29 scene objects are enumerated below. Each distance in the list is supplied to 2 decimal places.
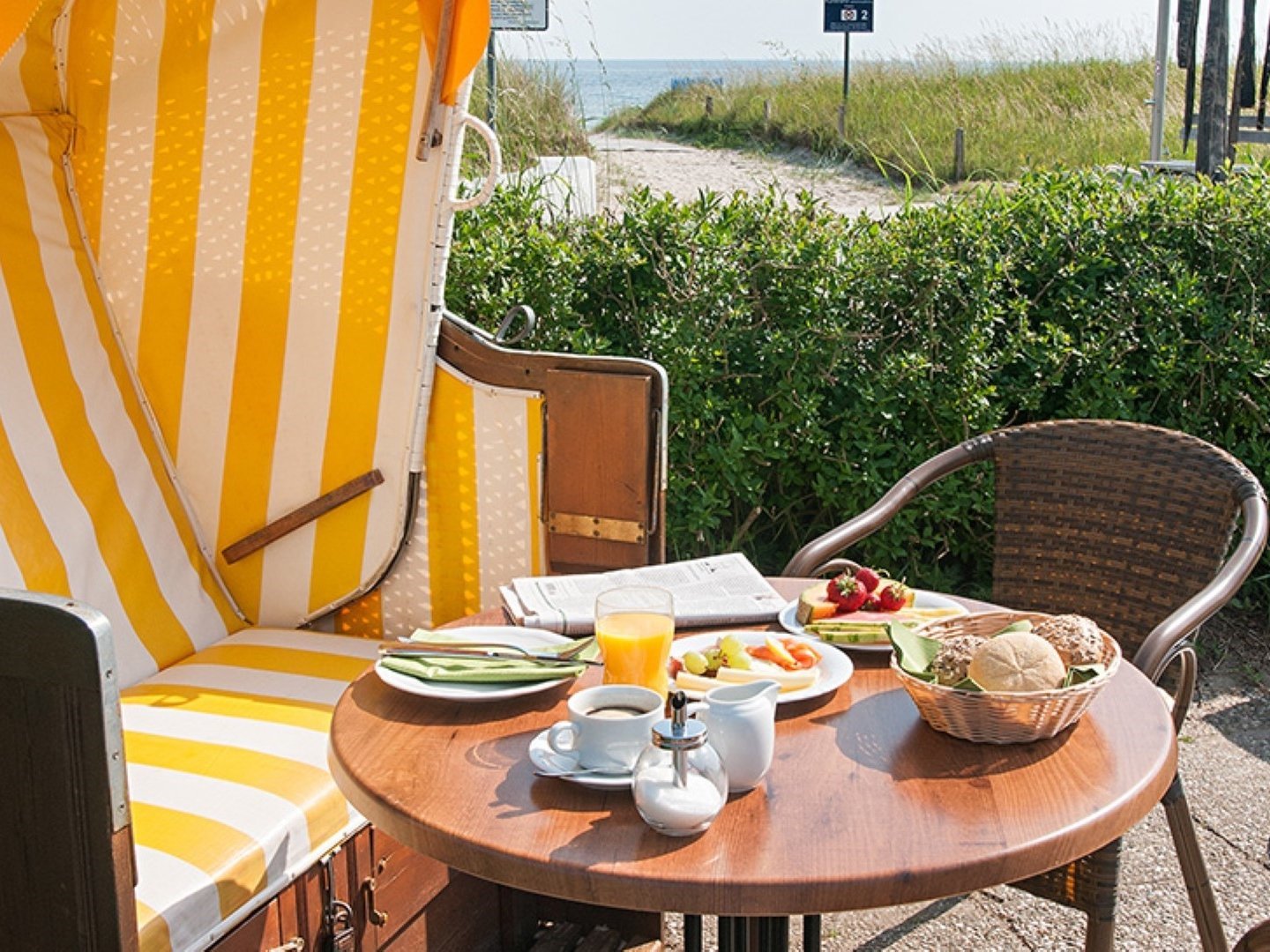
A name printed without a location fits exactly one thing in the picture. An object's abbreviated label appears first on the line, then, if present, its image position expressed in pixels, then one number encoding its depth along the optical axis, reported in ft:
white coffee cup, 4.66
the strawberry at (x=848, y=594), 6.07
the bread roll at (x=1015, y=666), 4.81
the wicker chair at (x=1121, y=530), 7.18
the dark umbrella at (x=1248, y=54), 17.71
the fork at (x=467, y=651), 5.69
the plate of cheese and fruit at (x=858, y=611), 5.87
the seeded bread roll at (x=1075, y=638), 5.03
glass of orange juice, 5.25
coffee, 4.71
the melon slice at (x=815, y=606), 6.07
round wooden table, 4.11
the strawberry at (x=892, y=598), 6.11
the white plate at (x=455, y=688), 5.38
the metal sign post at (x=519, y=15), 15.72
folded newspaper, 6.30
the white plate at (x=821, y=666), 5.34
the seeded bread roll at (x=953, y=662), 4.94
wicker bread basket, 4.78
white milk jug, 4.51
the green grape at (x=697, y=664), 5.48
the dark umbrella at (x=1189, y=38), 20.15
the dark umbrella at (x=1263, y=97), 17.95
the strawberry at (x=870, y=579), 6.17
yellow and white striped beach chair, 7.97
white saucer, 4.60
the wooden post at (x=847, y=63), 50.90
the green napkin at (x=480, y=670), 5.48
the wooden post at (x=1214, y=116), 17.48
